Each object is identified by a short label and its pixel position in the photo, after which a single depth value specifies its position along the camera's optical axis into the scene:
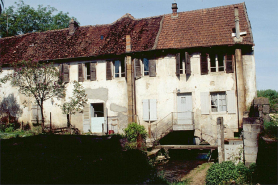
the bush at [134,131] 17.39
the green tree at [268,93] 30.80
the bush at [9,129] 20.71
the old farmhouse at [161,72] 17.69
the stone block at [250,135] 11.35
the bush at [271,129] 10.07
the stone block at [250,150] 11.37
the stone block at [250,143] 11.39
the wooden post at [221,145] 12.31
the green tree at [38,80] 19.50
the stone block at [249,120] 11.31
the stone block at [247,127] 11.43
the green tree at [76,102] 20.09
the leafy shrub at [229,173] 10.71
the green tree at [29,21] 31.72
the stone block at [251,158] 11.35
